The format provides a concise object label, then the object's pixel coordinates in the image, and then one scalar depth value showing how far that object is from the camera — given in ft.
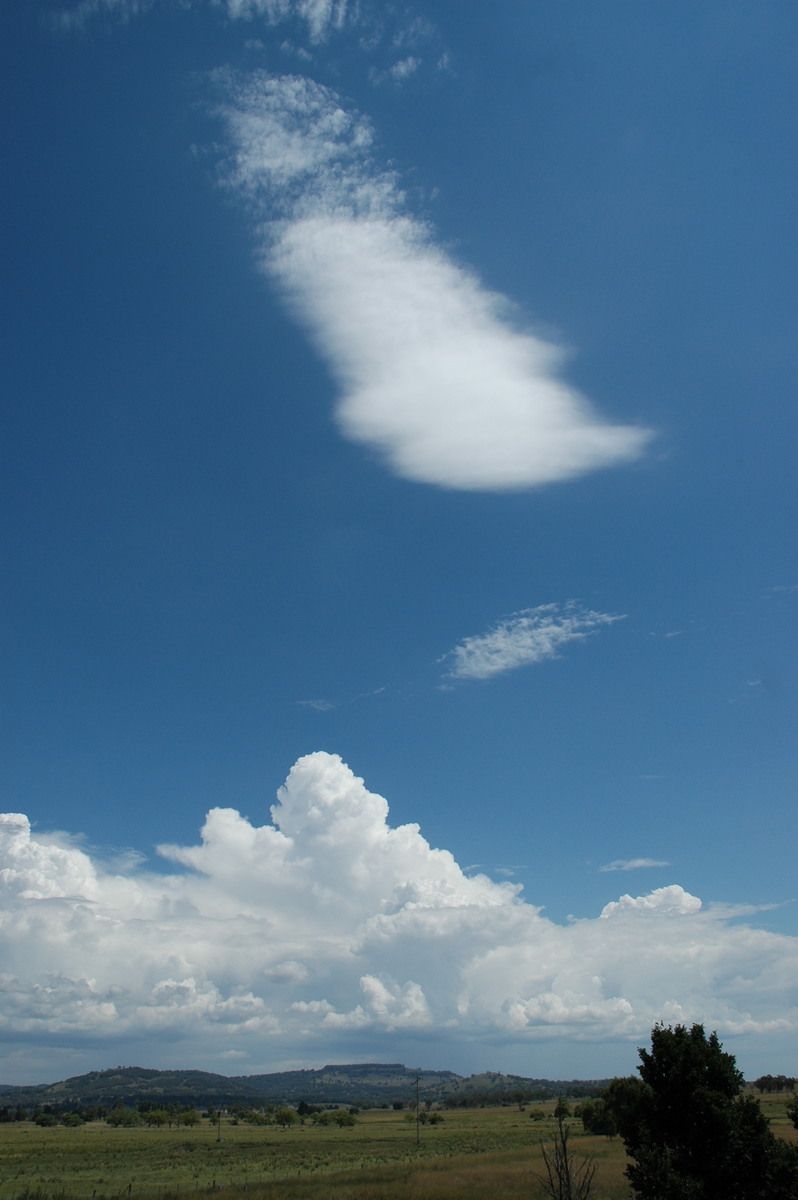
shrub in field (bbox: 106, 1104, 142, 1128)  531.50
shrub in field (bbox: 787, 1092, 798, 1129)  91.83
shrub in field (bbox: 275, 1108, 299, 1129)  526.98
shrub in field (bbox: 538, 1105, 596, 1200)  70.46
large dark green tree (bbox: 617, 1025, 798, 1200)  88.48
